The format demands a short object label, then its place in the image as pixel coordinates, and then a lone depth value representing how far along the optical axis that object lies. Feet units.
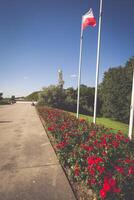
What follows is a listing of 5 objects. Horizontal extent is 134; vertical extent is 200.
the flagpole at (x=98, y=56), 35.12
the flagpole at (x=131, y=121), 22.00
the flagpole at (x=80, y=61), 46.43
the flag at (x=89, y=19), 37.52
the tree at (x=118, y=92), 97.30
